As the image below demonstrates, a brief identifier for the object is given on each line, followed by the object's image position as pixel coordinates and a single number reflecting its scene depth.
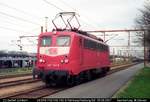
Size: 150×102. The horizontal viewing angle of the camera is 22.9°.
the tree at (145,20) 35.94
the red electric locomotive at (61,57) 21.91
